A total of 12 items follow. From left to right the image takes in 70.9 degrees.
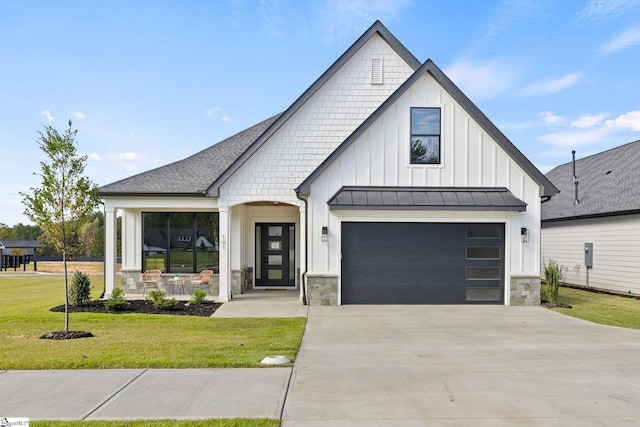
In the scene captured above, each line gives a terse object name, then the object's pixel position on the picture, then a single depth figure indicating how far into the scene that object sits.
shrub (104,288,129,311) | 12.07
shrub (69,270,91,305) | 13.23
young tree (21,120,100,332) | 8.95
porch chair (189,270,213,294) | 14.87
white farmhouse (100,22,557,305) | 12.84
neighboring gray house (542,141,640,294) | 16.11
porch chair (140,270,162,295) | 15.02
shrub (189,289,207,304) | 12.95
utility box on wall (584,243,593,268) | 18.11
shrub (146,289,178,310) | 12.27
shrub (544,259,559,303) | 13.46
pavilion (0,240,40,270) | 34.19
